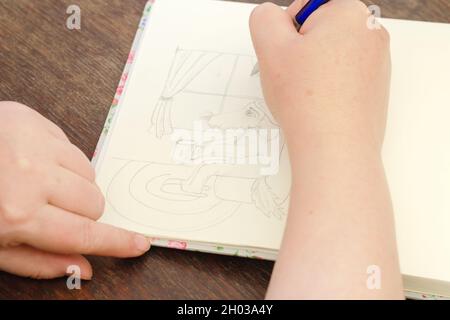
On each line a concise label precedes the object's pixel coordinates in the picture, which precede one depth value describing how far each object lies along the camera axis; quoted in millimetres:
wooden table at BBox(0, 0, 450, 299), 655
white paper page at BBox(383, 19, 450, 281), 643
